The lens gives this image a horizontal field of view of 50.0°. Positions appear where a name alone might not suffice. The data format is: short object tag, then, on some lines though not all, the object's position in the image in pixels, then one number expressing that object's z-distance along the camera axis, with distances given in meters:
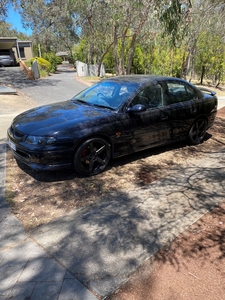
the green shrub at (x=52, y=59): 30.15
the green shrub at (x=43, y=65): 22.53
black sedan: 3.58
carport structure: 29.38
